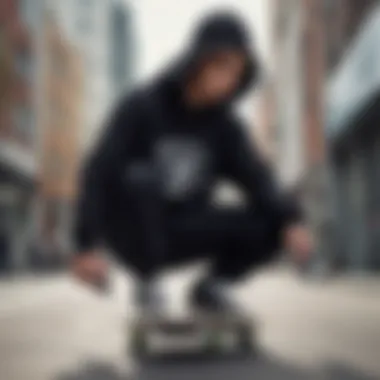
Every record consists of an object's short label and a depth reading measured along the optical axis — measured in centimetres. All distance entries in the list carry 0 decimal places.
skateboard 285
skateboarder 297
